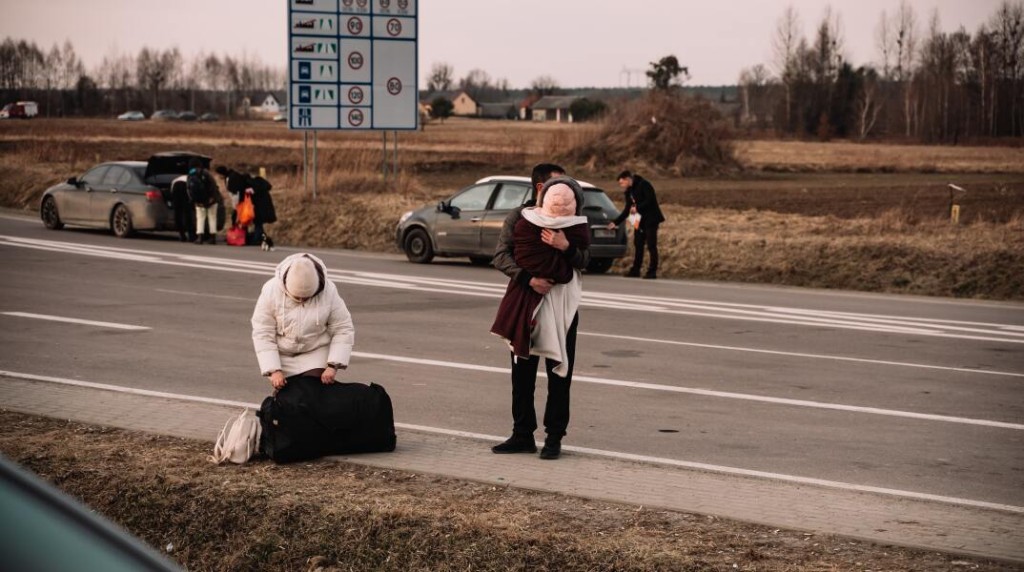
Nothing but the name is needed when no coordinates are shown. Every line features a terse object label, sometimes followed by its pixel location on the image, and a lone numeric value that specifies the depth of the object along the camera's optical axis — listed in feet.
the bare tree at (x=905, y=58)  442.91
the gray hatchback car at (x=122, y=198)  88.33
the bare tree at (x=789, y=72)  416.87
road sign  98.27
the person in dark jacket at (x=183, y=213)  86.12
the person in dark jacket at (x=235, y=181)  83.66
